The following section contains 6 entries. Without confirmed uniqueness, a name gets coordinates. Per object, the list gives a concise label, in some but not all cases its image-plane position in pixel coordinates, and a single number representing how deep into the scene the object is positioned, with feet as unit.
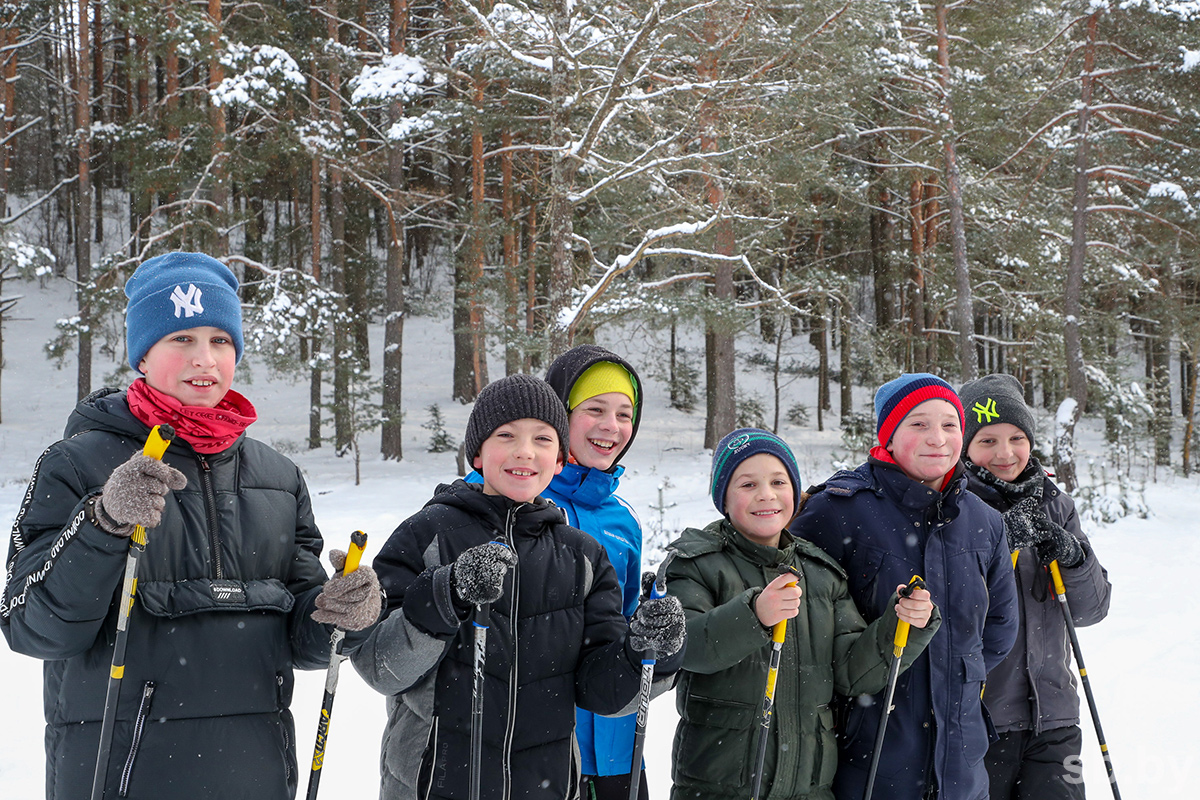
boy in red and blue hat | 8.49
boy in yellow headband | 8.53
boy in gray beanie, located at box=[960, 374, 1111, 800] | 9.63
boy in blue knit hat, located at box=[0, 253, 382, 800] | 5.81
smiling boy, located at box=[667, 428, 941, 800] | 7.74
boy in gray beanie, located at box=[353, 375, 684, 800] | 6.59
